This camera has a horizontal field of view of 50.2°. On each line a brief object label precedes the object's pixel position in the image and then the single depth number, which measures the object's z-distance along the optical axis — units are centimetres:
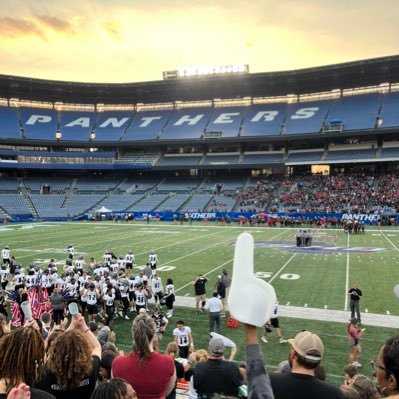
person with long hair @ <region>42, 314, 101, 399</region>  332
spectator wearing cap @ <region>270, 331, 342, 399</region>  278
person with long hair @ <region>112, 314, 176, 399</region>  386
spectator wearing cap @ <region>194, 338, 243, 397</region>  419
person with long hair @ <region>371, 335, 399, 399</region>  269
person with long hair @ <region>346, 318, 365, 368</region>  953
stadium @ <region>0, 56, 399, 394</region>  3381
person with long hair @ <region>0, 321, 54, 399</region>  304
